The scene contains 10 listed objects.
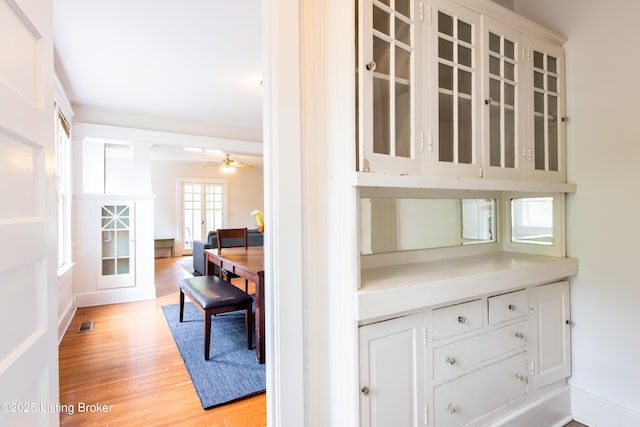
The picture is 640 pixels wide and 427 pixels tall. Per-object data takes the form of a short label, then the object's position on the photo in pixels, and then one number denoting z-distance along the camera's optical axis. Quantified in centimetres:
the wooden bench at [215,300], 248
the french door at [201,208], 834
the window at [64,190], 334
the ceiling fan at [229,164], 591
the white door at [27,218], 69
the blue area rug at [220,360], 207
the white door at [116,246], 402
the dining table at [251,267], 245
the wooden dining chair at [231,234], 368
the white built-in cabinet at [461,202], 120
